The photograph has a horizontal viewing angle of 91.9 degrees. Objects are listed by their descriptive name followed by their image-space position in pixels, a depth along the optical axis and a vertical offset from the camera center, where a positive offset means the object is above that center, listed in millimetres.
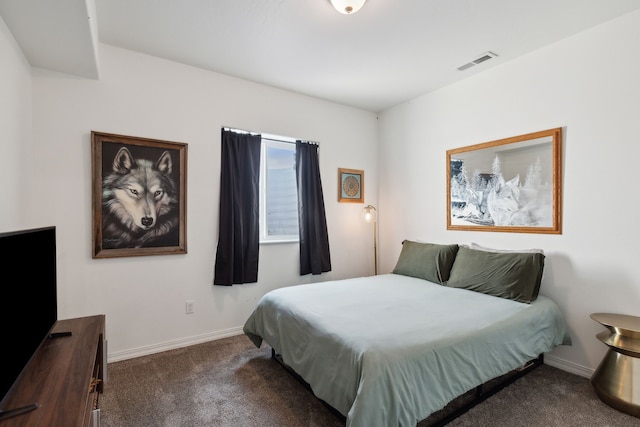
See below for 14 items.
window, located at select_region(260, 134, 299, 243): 3545 +228
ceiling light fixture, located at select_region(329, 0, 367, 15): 1962 +1326
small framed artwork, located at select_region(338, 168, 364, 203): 3982 +331
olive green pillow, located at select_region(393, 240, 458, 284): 3084 -531
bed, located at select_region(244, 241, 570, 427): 1492 -757
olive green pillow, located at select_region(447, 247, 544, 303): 2441 -541
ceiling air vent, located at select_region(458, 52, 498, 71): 2768 +1399
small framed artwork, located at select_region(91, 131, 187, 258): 2556 +135
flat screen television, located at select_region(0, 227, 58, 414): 1112 -376
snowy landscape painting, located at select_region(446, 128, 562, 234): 2609 +240
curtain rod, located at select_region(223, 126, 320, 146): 3348 +836
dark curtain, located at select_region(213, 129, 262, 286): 3090 -2
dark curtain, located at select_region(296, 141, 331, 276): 3617 +43
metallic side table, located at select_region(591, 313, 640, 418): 1907 -1017
